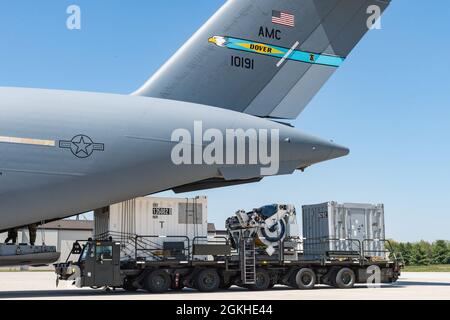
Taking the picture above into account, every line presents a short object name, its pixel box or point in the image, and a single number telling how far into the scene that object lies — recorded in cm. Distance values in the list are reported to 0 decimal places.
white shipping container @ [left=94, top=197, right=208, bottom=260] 1559
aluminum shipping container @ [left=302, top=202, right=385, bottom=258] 1794
